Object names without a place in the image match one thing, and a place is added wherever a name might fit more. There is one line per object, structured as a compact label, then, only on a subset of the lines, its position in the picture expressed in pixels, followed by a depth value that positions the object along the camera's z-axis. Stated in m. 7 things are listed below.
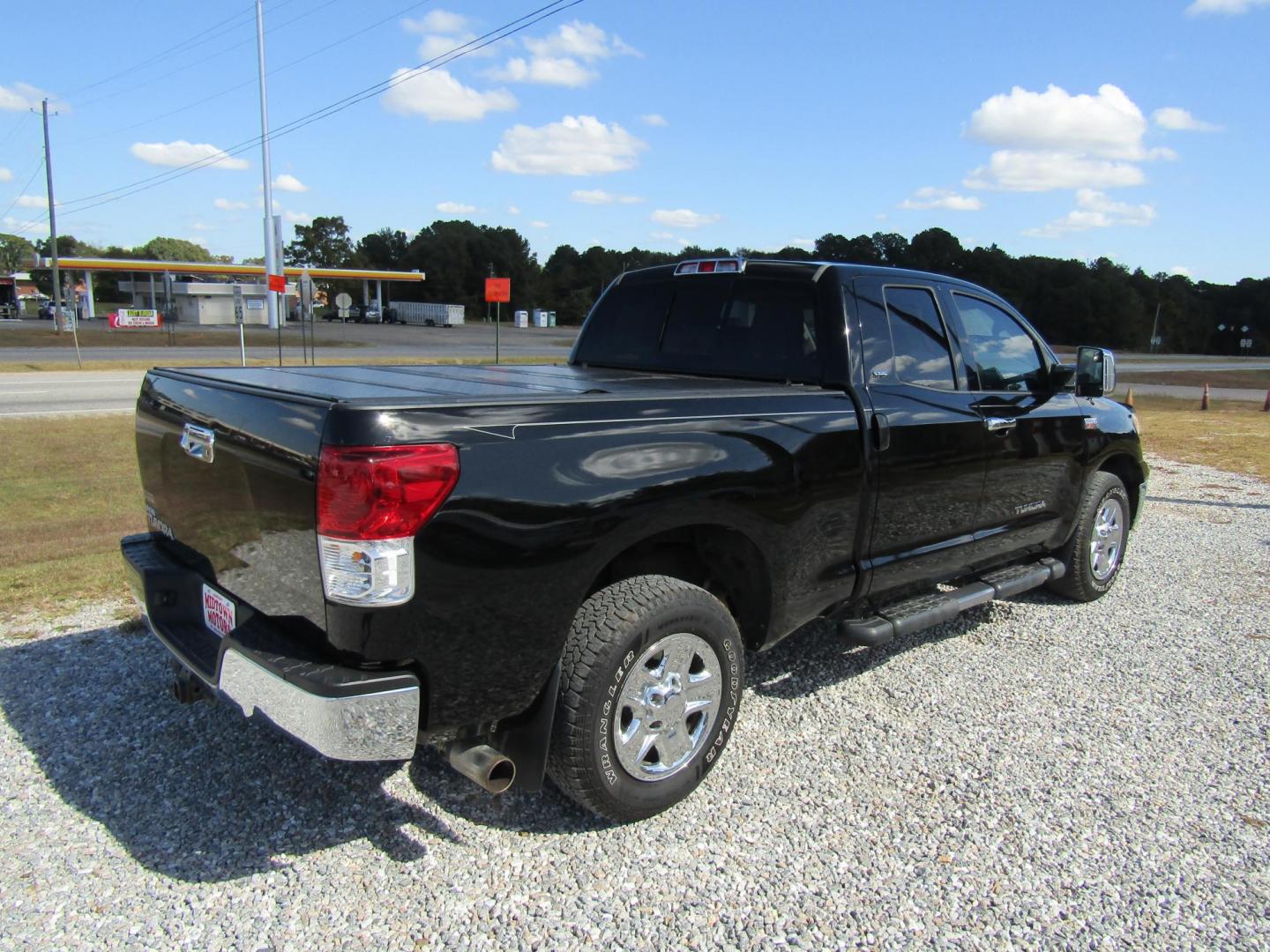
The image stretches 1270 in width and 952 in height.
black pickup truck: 2.37
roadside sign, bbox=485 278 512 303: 24.96
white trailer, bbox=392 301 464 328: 71.50
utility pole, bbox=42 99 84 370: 46.03
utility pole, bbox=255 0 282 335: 41.06
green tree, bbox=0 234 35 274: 123.31
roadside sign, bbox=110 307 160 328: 53.81
